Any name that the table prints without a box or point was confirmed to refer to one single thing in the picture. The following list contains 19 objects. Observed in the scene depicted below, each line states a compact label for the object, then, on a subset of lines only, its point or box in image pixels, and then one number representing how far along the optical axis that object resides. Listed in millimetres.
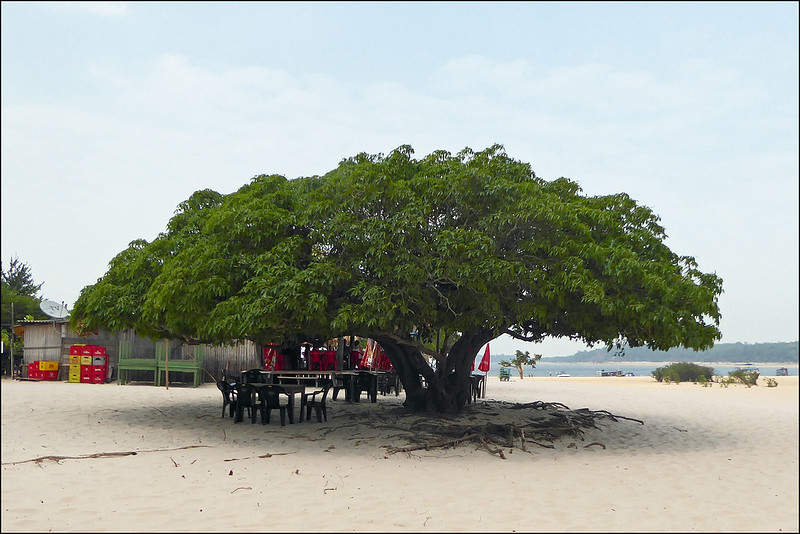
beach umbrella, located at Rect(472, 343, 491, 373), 22031
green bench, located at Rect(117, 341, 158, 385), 23797
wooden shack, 24547
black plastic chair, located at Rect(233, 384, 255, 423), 14023
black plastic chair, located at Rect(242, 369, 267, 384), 16141
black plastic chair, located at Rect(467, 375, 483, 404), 20391
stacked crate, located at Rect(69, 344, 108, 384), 23703
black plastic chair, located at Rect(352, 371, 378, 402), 18250
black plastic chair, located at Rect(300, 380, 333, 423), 14453
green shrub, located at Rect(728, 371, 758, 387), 35688
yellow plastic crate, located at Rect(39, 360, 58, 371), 24312
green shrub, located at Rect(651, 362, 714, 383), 41062
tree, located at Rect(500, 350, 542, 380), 43719
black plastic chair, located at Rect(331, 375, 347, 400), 19353
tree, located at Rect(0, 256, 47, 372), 27141
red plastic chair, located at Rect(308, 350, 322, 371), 19542
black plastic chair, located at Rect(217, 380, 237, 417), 14787
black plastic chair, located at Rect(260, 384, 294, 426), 13766
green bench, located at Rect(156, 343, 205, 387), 23453
